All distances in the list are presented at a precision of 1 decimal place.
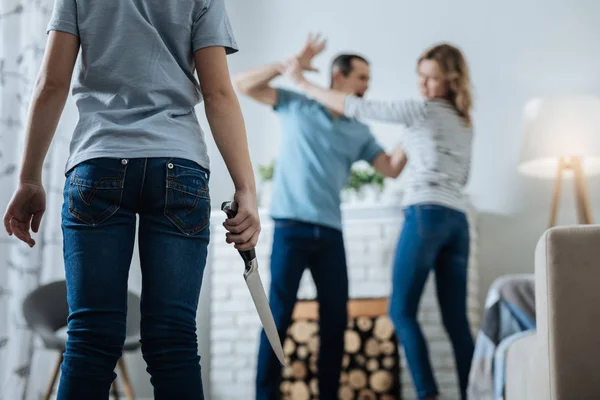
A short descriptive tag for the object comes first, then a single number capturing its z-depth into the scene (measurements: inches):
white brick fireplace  139.3
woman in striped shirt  98.1
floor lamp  133.6
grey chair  104.4
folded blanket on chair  84.0
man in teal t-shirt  95.2
